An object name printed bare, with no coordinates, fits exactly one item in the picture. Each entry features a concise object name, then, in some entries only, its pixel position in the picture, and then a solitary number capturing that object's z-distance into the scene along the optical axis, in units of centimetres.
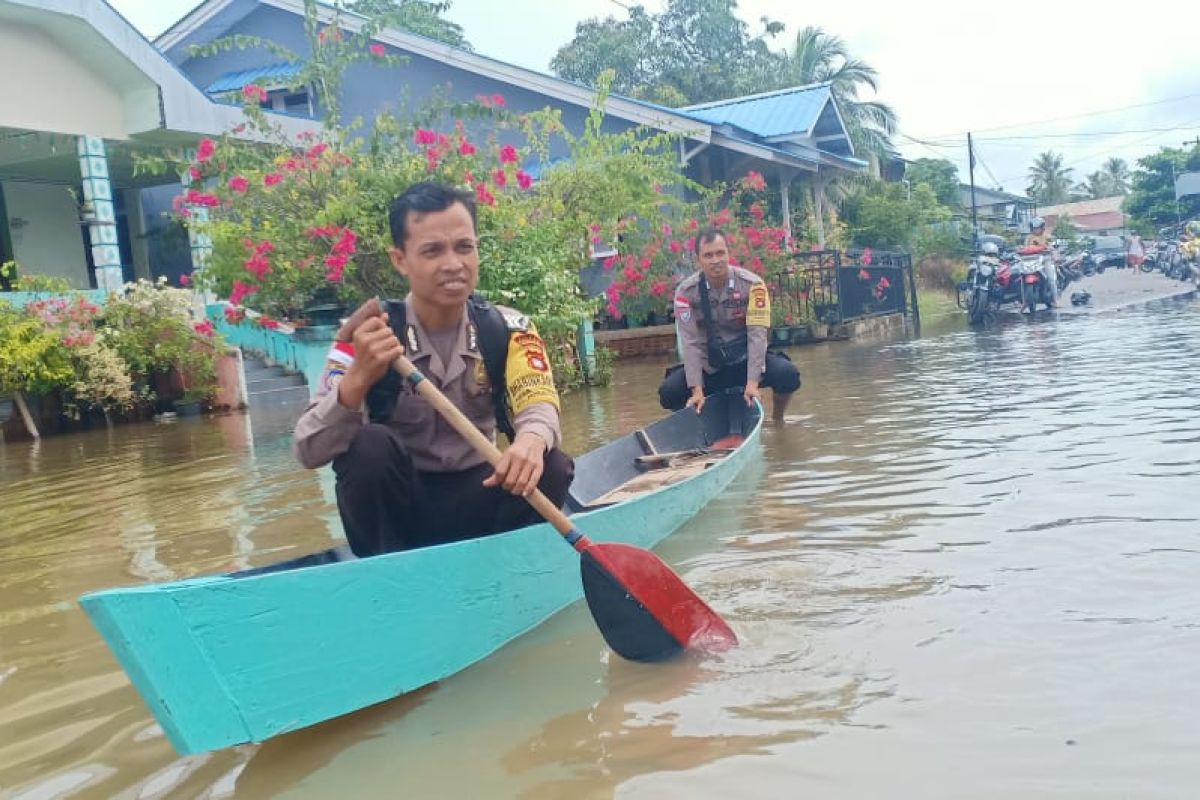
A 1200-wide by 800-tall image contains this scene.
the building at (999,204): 4456
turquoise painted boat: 217
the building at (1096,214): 7012
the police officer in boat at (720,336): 665
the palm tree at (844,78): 2794
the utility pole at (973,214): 2542
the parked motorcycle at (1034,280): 1628
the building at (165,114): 1266
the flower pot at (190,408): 1154
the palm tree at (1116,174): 7794
